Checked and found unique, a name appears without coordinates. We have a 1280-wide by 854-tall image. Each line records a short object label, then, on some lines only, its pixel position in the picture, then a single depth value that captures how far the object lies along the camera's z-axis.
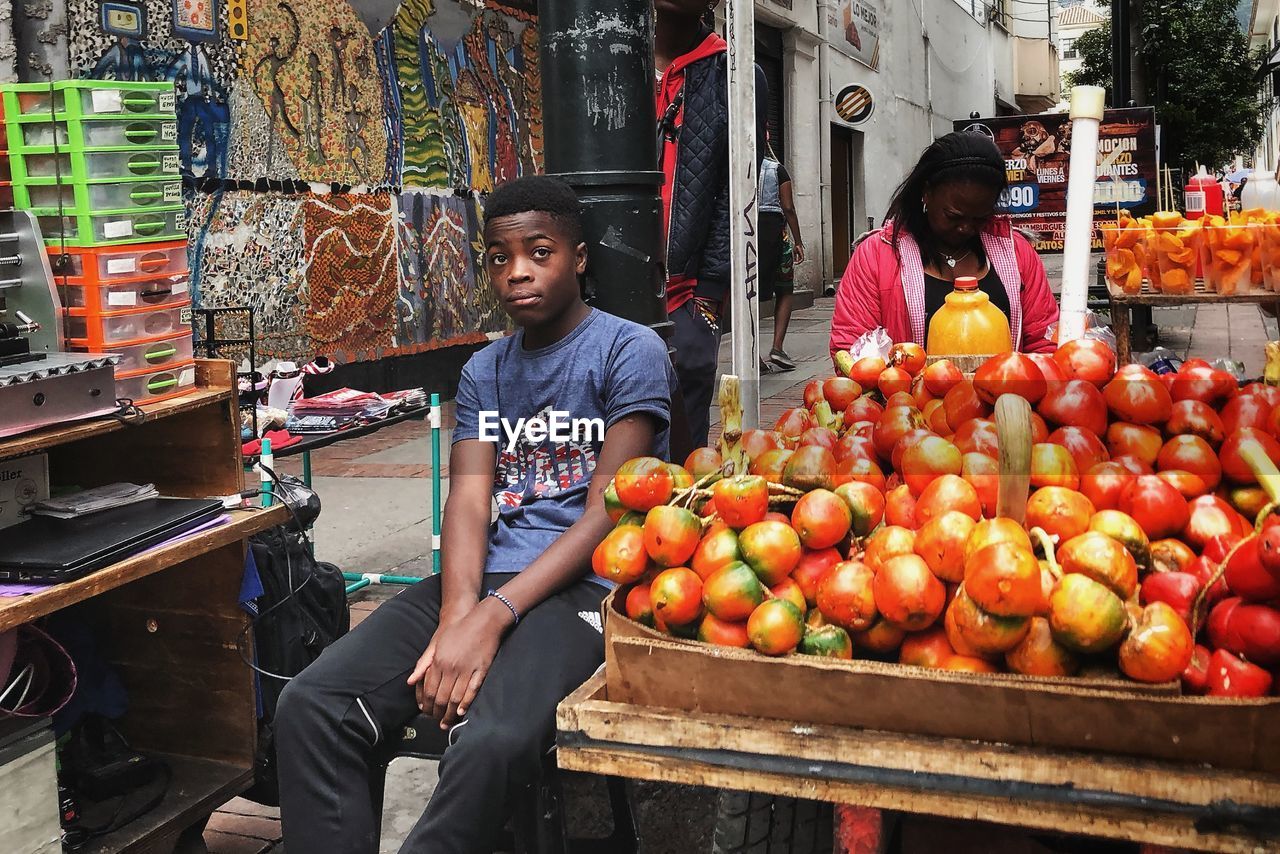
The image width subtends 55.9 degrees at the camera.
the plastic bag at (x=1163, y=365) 3.26
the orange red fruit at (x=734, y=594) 1.82
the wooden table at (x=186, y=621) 3.17
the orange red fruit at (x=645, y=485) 2.07
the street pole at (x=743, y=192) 2.78
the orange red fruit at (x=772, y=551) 1.88
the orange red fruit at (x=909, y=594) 1.73
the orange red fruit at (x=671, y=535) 1.94
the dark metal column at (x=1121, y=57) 11.67
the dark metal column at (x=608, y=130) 3.00
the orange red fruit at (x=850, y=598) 1.79
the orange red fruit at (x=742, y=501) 1.95
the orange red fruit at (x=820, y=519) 1.93
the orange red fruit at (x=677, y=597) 1.86
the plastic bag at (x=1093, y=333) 3.14
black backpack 3.33
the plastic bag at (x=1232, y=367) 2.48
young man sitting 2.35
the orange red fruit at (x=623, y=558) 1.96
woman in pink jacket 4.01
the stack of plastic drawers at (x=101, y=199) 2.90
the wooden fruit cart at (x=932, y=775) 1.53
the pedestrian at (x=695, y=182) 3.98
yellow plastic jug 3.09
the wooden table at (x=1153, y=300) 6.48
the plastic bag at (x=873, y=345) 3.07
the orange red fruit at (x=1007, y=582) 1.61
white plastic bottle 8.05
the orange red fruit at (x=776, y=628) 1.74
